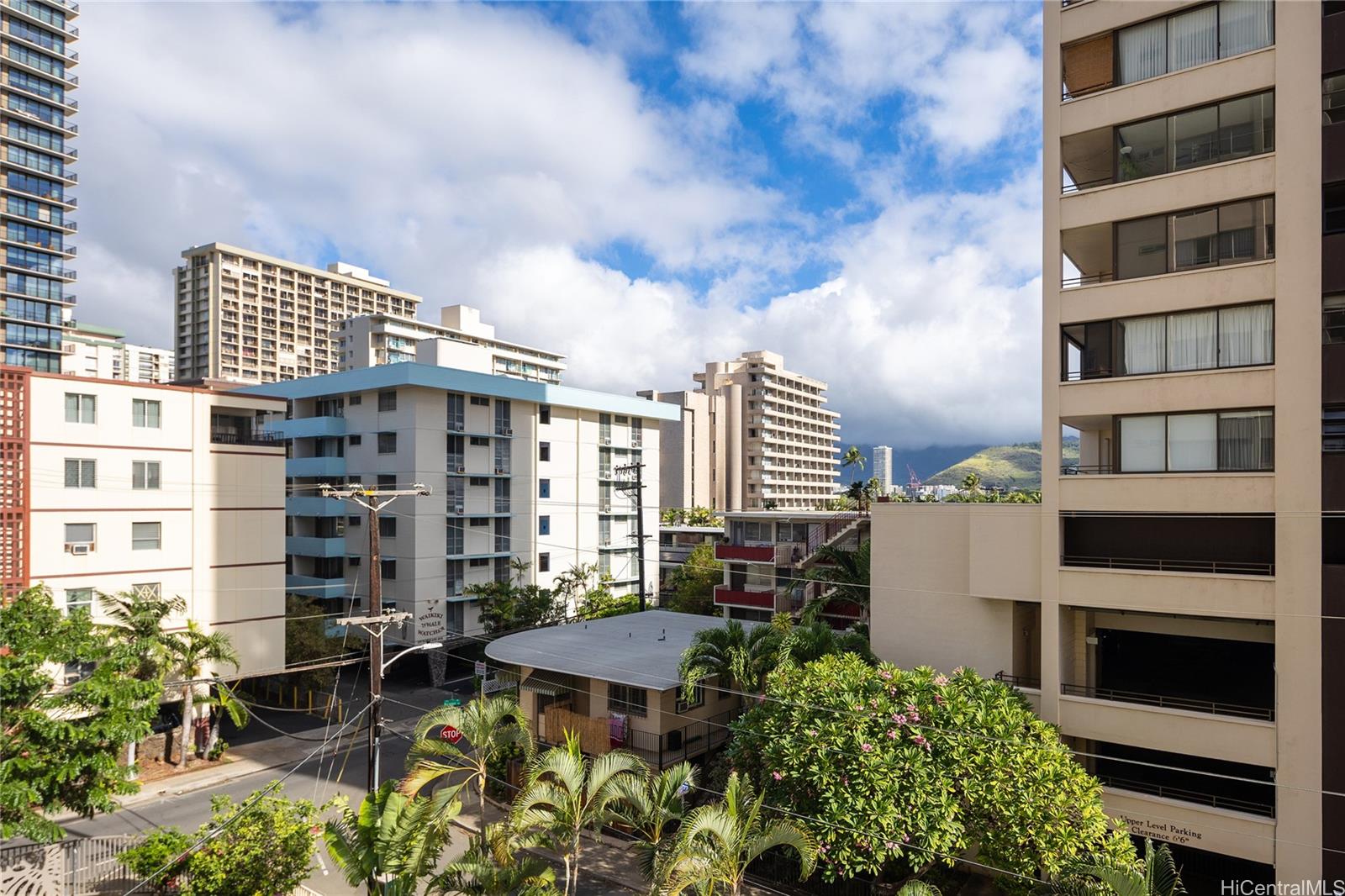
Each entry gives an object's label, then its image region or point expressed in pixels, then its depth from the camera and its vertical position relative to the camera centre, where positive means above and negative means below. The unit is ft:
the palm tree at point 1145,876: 46.29 -27.81
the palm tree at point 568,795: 56.49 -26.62
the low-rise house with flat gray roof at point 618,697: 86.53 -29.82
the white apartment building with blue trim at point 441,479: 147.95 -4.88
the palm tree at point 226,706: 99.60 -34.75
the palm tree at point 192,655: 98.12 -26.79
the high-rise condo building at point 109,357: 253.65 +47.88
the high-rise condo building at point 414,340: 306.14 +51.50
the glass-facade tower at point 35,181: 229.04 +88.21
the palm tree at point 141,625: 94.43 -21.88
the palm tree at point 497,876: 50.44 -29.10
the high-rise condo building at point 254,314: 383.24 +77.16
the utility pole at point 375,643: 59.16 -15.31
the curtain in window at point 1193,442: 64.54 +1.22
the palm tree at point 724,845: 48.96 -27.35
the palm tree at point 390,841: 48.32 -25.86
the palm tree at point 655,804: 58.23 -28.06
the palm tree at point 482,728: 68.81 -26.12
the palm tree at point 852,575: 96.99 -15.87
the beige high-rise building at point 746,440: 344.69 +8.10
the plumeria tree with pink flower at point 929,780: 54.75 -25.07
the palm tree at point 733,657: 73.74 -20.44
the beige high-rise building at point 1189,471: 59.31 -1.33
